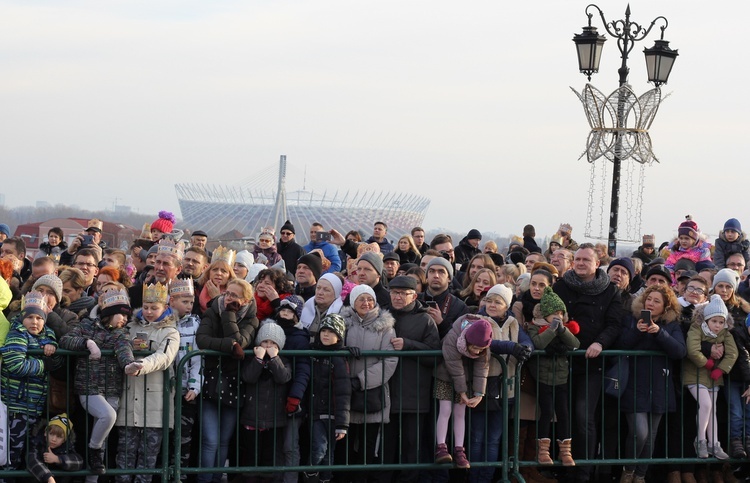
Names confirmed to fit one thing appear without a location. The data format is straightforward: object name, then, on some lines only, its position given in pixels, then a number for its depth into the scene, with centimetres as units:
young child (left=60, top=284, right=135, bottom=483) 781
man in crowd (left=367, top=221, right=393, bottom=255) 1462
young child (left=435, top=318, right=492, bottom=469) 820
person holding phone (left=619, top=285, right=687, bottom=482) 873
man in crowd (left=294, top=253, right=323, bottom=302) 973
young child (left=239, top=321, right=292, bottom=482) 805
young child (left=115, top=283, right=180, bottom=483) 795
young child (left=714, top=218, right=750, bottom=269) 1300
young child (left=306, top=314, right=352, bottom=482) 817
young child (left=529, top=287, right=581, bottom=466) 849
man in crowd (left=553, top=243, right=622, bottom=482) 872
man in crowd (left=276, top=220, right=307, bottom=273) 1392
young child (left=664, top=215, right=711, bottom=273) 1308
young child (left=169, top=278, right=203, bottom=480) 808
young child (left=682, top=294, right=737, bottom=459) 872
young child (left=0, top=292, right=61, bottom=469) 771
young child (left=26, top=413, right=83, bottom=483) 776
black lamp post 1443
